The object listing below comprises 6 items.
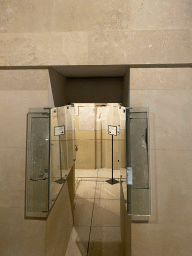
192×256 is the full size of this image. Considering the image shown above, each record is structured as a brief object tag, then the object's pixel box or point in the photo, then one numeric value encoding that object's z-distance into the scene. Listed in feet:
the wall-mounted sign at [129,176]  5.22
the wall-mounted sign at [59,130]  5.74
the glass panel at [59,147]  5.49
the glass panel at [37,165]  5.28
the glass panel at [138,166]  5.26
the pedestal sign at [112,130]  15.92
